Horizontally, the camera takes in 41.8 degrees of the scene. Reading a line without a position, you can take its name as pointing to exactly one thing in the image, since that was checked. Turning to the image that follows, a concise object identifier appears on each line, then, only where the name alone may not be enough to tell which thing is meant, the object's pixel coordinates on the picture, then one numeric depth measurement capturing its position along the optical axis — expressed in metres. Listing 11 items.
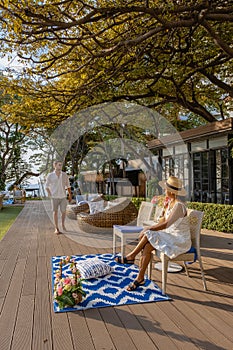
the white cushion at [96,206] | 6.98
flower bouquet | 2.78
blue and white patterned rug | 2.89
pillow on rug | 3.55
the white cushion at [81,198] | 9.63
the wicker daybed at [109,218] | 6.45
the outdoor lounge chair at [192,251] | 3.13
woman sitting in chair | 3.21
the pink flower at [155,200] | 6.27
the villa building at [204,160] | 8.80
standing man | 6.74
